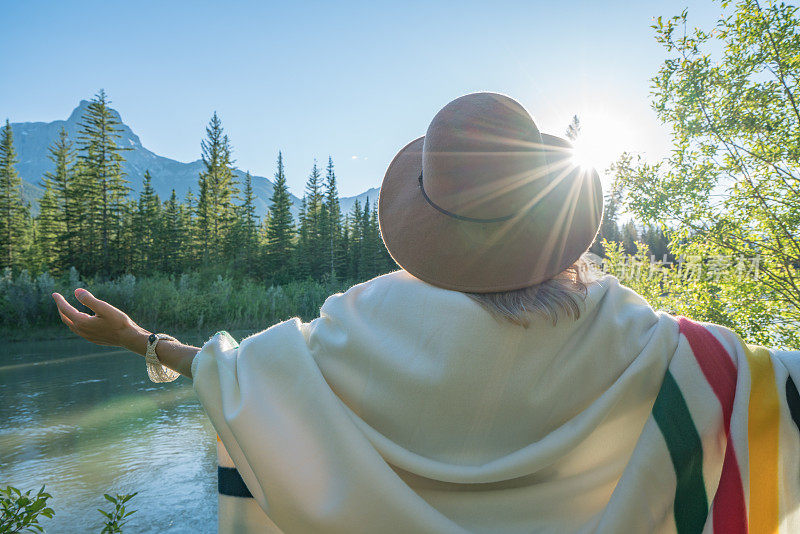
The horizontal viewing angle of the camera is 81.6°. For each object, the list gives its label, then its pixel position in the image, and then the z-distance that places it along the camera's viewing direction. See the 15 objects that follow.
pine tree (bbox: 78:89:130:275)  27.98
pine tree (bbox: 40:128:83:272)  28.42
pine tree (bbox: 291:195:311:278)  39.63
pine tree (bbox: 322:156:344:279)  41.50
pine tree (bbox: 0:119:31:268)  30.98
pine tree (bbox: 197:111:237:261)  34.62
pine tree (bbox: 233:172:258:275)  35.75
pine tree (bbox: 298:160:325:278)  40.57
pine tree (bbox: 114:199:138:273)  29.84
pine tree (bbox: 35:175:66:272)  29.55
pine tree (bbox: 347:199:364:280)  44.69
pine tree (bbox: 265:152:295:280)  38.81
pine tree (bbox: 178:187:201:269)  33.22
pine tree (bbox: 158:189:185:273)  31.50
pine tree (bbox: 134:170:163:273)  30.52
